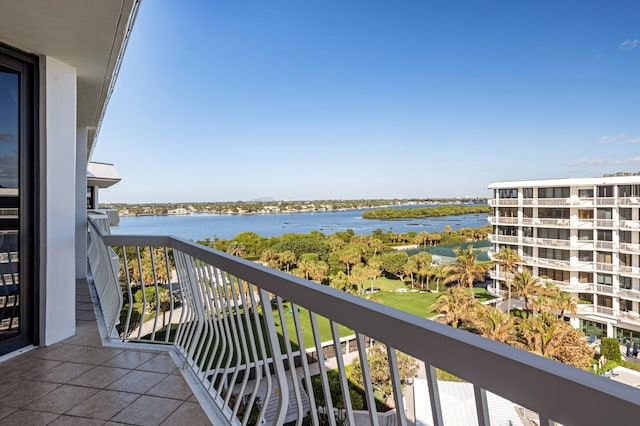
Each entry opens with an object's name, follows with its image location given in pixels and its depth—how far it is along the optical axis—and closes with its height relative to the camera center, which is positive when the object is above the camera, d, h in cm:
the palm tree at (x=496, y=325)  1578 -520
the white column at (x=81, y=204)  604 +19
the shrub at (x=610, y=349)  1772 -708
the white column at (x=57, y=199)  333 +16
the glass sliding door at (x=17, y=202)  310 +13
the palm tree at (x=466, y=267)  2692 -425
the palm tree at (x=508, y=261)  2592 -361
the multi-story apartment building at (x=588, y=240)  2152 -198
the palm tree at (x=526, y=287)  2295 -484
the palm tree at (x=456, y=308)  1873 -513
